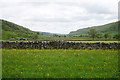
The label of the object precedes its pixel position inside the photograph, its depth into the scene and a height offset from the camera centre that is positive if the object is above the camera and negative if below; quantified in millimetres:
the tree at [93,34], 99983 +6425
